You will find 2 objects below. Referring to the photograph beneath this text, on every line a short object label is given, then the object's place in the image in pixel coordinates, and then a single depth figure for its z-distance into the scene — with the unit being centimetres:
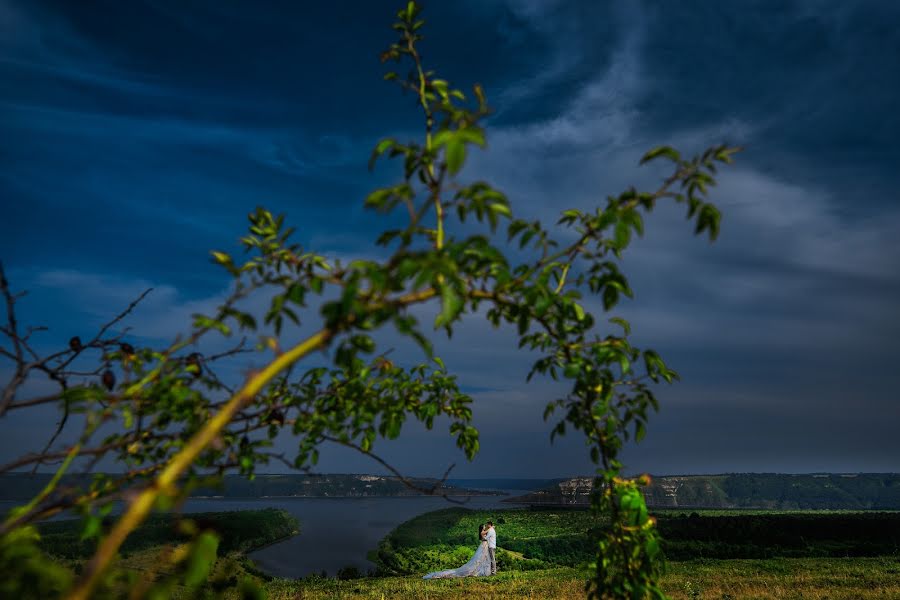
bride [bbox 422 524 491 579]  1806
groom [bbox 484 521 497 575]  1881
